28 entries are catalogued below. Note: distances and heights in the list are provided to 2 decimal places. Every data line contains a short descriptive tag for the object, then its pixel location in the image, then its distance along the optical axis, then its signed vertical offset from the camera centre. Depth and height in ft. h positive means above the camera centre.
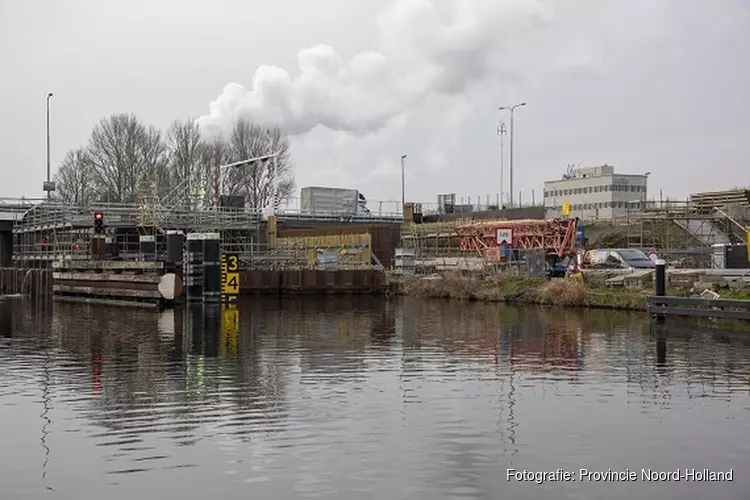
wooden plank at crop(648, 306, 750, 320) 89.61 -6.34
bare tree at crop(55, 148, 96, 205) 259.60 +21.91
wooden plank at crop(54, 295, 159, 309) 133.17 -7.92
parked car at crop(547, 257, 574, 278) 148.46 -2.88
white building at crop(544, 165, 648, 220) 337.72 +24.32
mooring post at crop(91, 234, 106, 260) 163.32 +1.07
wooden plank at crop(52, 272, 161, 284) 133.01 -4.00
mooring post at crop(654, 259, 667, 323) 99.30 -3.28
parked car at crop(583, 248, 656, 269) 146.61 -1.37
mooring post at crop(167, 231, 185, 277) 136.80 +0.80
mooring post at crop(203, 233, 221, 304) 133.28 -2.62
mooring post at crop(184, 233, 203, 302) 134.21 -2.79
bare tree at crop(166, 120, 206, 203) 262.67 +28.76
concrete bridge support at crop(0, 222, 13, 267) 256.23 +1.17
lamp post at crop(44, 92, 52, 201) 214.69 +16.62
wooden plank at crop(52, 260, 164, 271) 135.96 -2.02
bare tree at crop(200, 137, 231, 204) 256.87 +28.59
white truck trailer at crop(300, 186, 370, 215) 307.17 +18.32
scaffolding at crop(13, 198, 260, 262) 178.50 +5.89
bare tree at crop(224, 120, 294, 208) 273.75 +26.28
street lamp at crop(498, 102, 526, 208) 253.44 +23.79
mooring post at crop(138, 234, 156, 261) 162.47 +1.24
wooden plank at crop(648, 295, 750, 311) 89.56 -5.29
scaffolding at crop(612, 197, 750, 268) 178.70 +5.58
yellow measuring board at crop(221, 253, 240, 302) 140.46 -4.08
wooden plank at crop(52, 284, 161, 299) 132.87 -6.30
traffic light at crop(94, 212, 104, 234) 149.79 +5.20
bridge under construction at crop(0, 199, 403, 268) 178.91 +4.31
